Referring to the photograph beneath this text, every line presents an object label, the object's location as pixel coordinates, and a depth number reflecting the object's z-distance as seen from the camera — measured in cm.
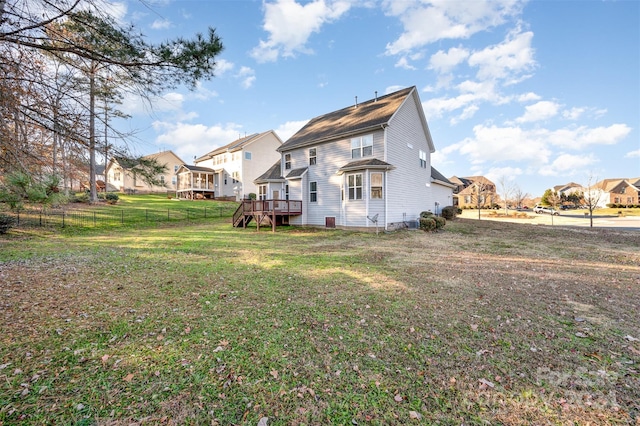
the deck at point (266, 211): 1738
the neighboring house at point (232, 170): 3297
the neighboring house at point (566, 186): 7431
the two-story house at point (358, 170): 1569
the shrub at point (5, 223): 1341
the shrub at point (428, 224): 1647
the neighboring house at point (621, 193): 5803
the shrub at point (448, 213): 2388
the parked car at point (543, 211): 4100
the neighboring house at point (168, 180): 3957
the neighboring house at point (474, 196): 4809
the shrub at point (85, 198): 2138
